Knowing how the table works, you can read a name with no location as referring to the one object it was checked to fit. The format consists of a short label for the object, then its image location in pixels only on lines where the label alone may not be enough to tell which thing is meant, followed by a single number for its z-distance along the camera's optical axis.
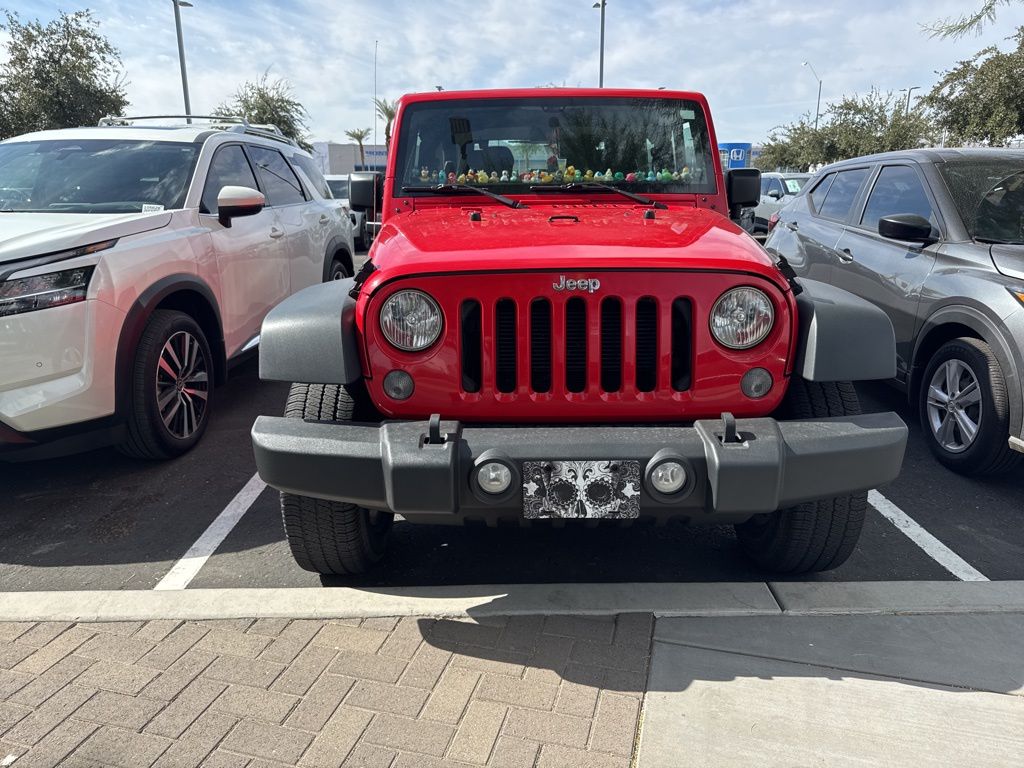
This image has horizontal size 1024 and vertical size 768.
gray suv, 3.78
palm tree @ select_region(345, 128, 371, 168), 52.06
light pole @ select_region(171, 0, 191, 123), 21.30
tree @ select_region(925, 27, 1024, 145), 13.51
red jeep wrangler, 2.24
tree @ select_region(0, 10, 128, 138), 16.98
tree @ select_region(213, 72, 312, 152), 26.97
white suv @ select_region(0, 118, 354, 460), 3.42
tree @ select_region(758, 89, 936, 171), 25.12
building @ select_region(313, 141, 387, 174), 49.34
